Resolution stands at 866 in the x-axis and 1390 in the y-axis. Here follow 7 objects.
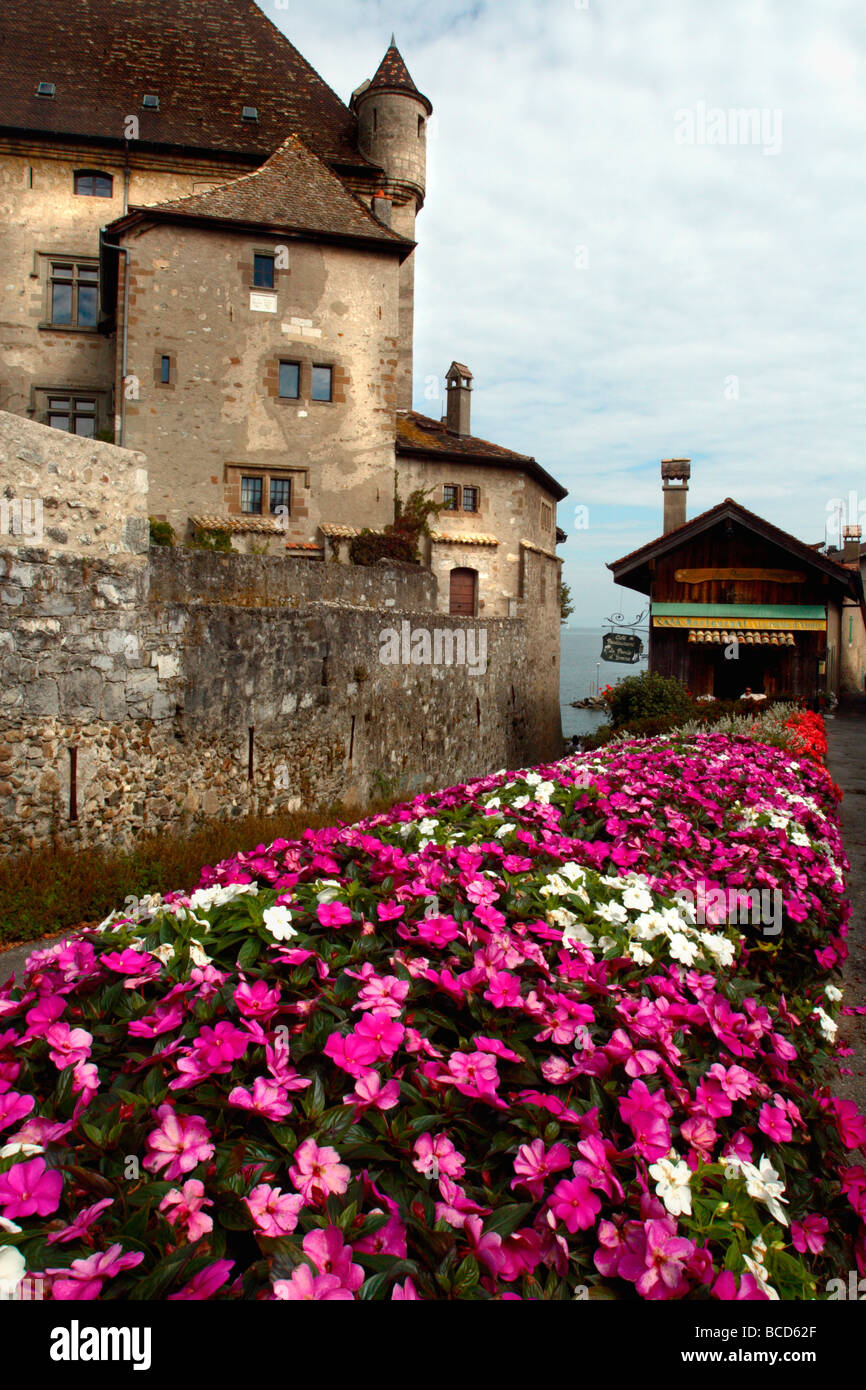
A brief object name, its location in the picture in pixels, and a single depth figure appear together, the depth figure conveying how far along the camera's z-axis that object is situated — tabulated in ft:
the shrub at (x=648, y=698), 56.18
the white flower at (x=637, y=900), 11.35
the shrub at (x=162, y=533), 61.16
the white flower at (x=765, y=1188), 6.91
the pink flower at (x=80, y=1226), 5.76
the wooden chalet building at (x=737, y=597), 68.64
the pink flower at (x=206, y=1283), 5.49
